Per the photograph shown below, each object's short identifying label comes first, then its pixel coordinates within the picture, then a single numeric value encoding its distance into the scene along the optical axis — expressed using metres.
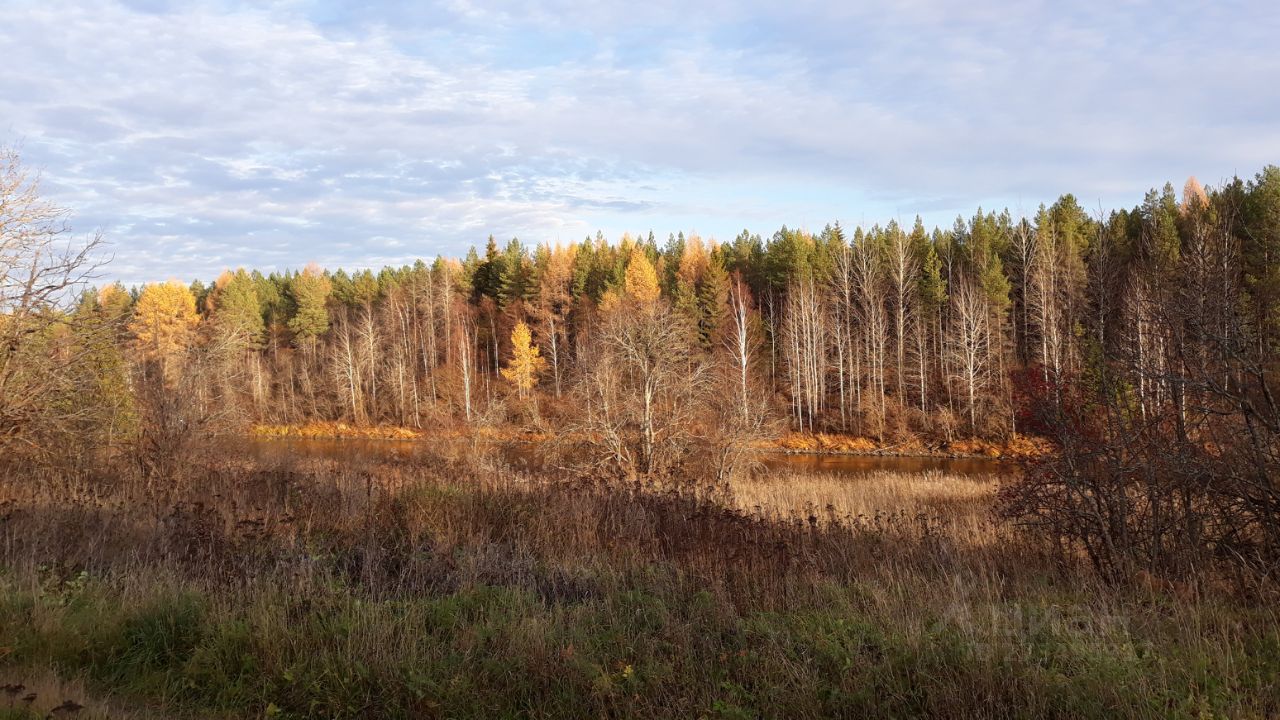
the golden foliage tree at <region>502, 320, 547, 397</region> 52.53
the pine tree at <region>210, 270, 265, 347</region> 63.29
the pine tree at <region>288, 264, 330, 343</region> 69.81
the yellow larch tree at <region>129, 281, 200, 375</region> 52.28
